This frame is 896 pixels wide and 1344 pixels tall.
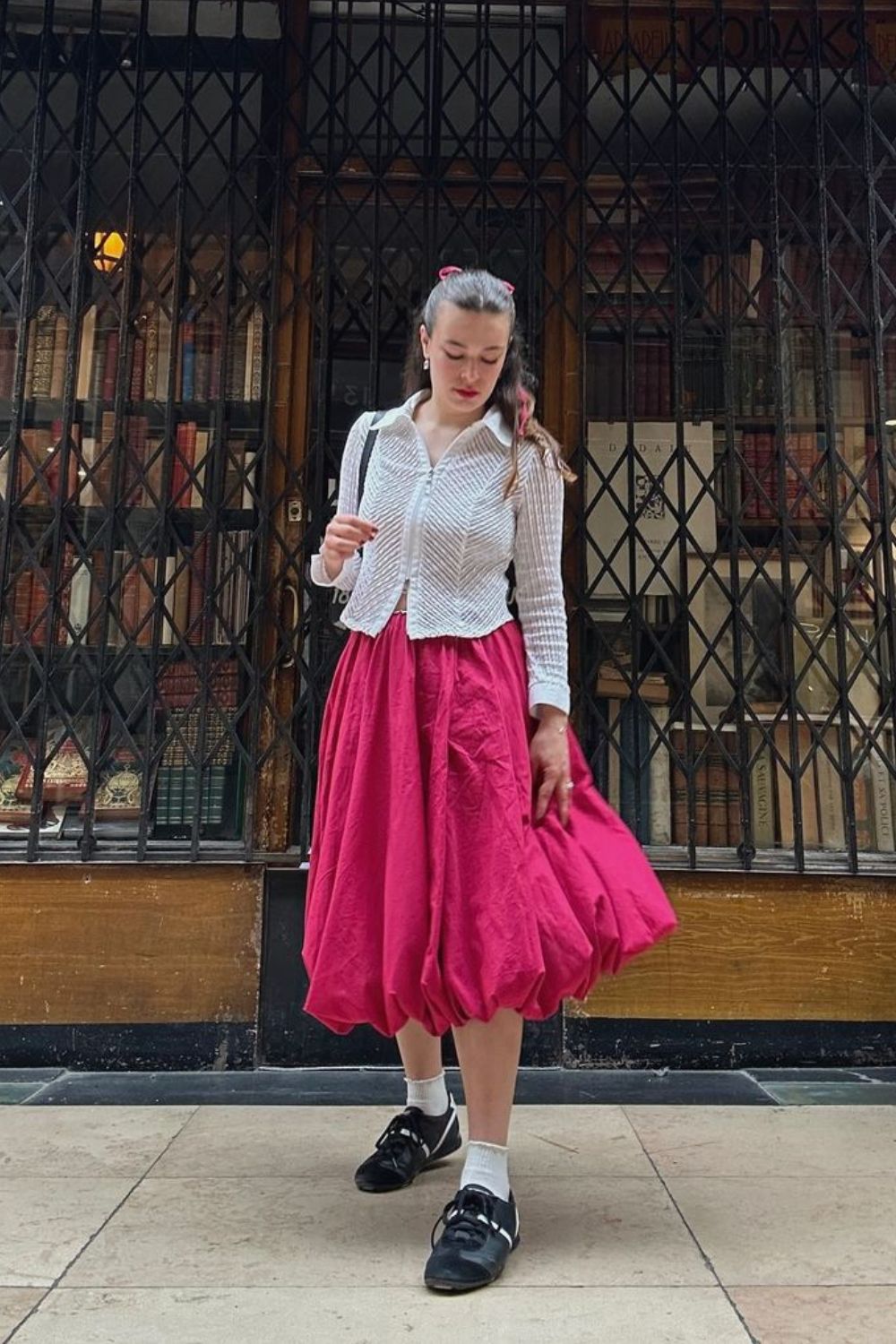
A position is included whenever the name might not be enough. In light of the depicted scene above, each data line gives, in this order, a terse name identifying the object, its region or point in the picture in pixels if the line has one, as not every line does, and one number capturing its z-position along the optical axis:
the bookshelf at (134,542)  3.42
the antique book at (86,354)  3.67
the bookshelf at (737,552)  3.50
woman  1.78
